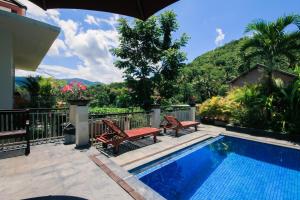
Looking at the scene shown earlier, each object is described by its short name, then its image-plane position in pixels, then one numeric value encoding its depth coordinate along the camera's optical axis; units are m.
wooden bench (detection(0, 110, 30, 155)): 3.41
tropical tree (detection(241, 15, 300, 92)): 6.94
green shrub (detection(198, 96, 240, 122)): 8.41
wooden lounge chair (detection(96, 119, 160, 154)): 4.26
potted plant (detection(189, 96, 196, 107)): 8.43
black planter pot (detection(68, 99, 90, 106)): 4.49
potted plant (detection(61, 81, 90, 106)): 4.95
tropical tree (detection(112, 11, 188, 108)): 10.07
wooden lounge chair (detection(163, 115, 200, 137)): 6.21
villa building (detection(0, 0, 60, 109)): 4.19
